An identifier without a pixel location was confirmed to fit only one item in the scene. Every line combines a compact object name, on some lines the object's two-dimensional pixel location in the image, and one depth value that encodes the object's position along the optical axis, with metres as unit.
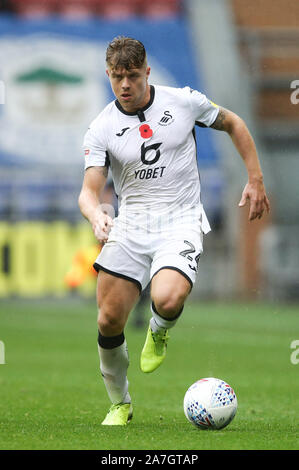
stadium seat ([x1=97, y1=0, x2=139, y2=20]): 27.92
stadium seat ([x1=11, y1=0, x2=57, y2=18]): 27.62
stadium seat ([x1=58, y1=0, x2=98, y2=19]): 27.91
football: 6.27
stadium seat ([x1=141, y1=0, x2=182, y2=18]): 27.62
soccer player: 6.63
